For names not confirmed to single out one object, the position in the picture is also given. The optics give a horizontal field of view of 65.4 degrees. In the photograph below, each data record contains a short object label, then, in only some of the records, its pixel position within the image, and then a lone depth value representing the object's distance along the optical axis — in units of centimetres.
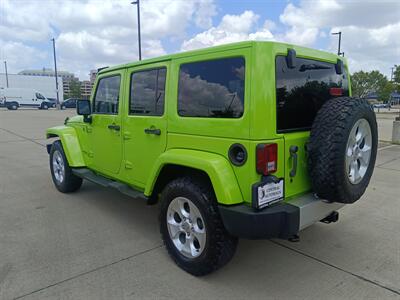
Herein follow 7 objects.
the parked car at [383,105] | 6332
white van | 3862
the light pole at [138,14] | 1802
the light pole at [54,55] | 4041
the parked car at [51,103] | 4241
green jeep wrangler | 241
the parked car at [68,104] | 4299
